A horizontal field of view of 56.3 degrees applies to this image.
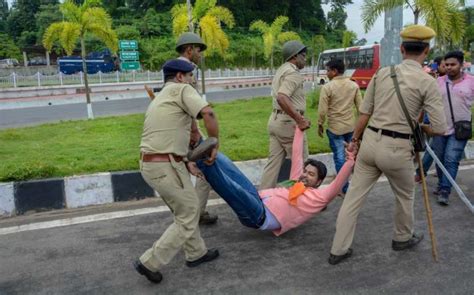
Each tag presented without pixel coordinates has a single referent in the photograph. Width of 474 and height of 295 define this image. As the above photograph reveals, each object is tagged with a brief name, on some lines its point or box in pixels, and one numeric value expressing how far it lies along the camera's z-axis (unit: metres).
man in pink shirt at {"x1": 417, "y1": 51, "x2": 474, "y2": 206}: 4.61
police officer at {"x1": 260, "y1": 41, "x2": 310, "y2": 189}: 4.16
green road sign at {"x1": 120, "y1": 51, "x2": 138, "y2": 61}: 21.06
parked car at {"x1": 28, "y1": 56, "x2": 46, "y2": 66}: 43.28
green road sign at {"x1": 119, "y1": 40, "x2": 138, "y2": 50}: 21.00
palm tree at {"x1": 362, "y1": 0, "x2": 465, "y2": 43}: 9.12
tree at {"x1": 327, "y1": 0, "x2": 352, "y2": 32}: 66.90
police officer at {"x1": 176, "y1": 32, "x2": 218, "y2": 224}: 3.61
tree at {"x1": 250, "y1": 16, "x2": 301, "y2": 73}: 31.28
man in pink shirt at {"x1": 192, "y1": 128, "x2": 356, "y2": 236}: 3.34
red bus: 27.02
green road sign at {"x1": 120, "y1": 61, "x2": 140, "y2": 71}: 21.19
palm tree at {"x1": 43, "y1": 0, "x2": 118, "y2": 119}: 13.32
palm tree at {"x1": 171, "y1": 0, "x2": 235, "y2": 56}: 17.92
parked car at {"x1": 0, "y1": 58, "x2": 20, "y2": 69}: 39.78
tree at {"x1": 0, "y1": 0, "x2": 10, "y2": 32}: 56.56
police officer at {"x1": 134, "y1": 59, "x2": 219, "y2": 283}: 2.96
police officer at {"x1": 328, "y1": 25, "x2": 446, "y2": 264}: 3.12
